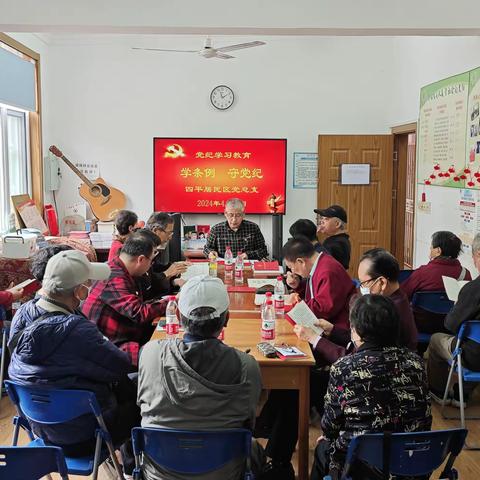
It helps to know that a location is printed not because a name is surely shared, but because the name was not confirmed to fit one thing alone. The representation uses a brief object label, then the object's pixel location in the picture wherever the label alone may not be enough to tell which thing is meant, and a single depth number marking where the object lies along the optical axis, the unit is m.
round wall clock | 7.17
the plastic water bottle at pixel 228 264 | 4.64
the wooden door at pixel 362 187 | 7.11
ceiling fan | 5.84
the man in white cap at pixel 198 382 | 1.99
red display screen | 7.21
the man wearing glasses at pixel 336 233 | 4.76
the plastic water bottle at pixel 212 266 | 4.51
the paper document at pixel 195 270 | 4.34
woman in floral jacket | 2.04
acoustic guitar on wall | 7.26
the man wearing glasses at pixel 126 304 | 3.15
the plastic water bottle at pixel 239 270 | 4.46
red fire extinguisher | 6.80
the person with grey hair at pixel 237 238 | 5.55
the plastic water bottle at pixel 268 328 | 2.96
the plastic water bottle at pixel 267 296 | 3.42
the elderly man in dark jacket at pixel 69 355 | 2.27
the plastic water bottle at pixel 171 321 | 3.04
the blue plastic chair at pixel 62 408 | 2.22
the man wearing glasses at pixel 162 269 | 4.17
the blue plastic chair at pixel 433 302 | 4.00
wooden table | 2.70
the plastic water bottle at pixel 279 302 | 3.46
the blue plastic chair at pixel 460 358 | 3.34
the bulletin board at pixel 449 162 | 4.73
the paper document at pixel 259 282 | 4.28
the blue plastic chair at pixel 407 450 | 1.96
